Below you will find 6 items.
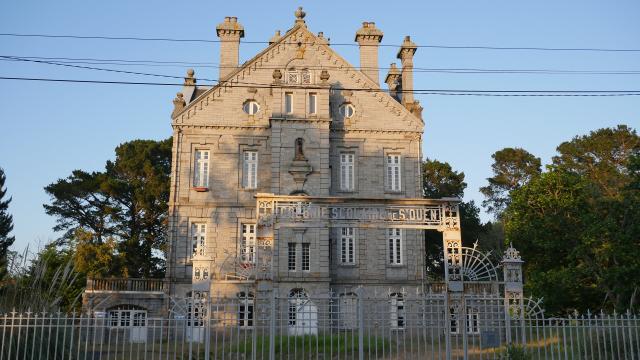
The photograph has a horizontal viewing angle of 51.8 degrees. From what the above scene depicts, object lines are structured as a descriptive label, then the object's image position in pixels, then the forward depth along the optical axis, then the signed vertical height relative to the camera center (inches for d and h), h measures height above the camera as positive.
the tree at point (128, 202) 1863.9 +293.2
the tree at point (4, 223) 1694.1 +213.3
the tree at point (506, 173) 2210.9 +439.2
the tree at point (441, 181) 2052.2 +383.6
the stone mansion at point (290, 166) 1284.4 +279.9
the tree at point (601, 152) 1834.4 +435.5
